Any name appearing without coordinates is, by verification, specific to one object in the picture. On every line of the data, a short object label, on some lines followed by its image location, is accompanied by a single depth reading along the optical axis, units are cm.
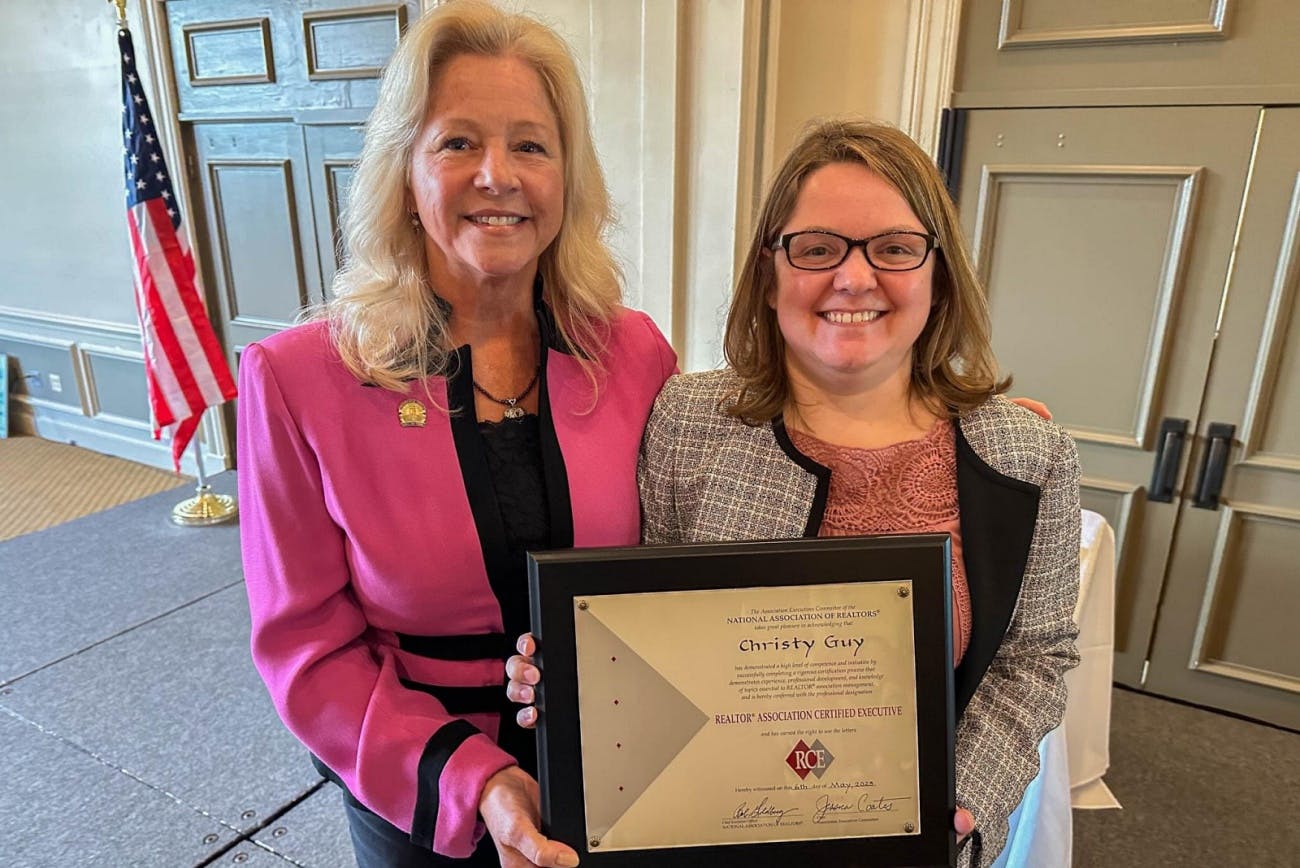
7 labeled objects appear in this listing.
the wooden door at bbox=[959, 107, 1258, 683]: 234
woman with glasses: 98
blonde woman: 104
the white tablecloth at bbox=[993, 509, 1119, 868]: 169
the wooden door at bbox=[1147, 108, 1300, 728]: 229
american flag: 348
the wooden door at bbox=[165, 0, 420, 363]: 354
